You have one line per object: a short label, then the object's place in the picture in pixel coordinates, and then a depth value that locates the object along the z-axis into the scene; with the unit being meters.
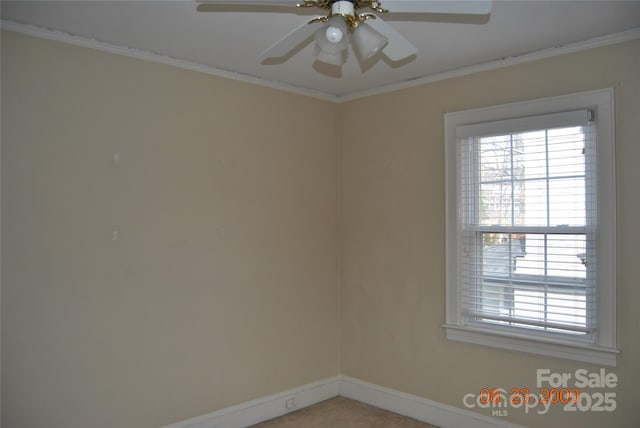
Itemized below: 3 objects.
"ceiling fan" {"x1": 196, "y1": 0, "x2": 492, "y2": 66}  1.87
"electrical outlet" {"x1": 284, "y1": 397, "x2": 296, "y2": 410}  3.90
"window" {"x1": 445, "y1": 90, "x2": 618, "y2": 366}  2.95
